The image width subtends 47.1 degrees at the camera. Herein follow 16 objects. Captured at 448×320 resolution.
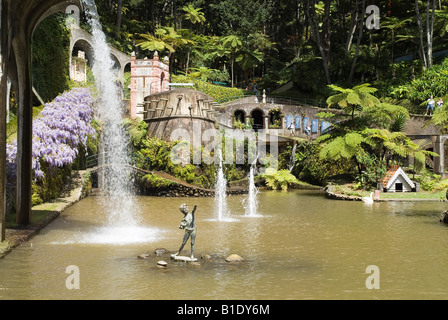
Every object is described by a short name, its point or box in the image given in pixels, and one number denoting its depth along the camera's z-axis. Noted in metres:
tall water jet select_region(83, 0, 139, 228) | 20.18
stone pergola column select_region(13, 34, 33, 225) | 14.63
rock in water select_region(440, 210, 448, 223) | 17.00
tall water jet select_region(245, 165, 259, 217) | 19.86
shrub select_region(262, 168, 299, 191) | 33.91
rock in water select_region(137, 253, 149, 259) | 11.23
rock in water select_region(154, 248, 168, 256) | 11.62
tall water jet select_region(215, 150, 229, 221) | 18.85
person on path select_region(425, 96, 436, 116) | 36.50
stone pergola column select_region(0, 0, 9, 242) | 11.40
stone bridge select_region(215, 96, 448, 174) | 36.56
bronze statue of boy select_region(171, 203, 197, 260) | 10.73
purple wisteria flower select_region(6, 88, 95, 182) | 19.66
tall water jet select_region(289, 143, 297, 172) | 37.56
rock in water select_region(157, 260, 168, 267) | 10.43
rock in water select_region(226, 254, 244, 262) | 11.05
